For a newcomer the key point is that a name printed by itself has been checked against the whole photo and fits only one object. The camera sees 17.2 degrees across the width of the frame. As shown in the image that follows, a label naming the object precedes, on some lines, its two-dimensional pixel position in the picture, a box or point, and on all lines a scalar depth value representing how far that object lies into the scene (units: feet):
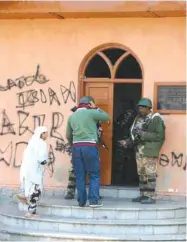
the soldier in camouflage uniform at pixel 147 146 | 34.35
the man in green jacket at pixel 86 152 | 31.91
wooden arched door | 37.32
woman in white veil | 31.55
